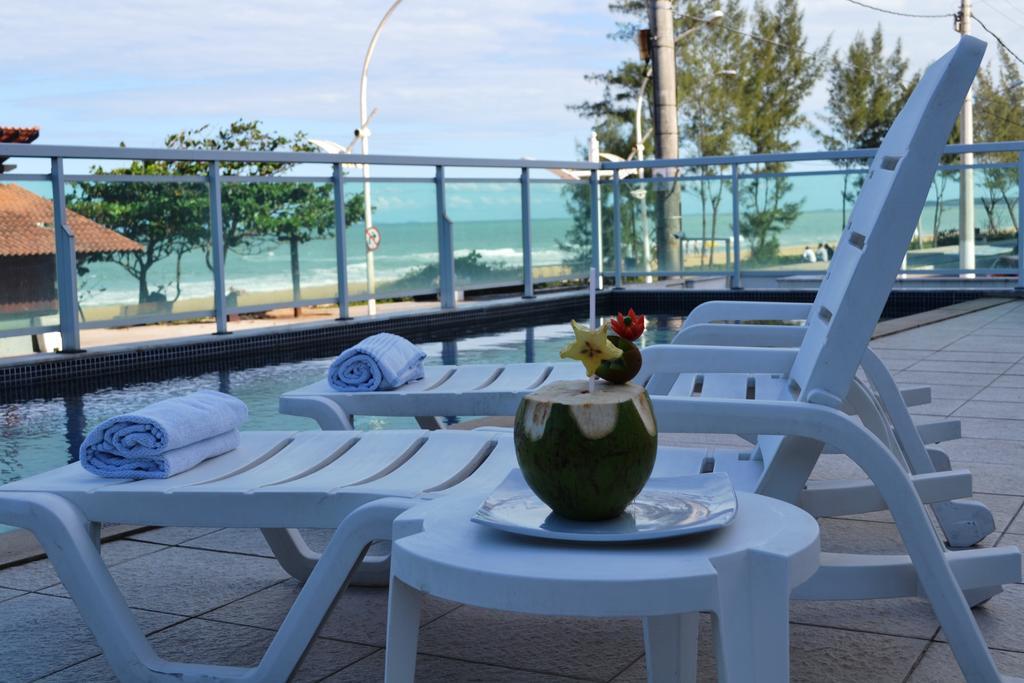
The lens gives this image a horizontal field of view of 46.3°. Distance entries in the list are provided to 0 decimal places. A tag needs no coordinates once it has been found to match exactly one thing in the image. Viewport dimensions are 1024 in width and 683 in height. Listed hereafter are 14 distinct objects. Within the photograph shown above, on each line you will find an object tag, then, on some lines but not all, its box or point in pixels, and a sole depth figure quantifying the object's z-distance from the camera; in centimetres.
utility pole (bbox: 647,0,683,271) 1478
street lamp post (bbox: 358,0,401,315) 2217
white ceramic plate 135
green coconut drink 138
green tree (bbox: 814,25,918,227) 4709
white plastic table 123
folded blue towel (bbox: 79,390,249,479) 215
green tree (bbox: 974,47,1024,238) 4188
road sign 959
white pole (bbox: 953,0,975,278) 1031
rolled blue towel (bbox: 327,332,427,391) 311
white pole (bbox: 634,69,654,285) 1190
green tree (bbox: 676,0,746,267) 4719
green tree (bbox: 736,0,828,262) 4791
